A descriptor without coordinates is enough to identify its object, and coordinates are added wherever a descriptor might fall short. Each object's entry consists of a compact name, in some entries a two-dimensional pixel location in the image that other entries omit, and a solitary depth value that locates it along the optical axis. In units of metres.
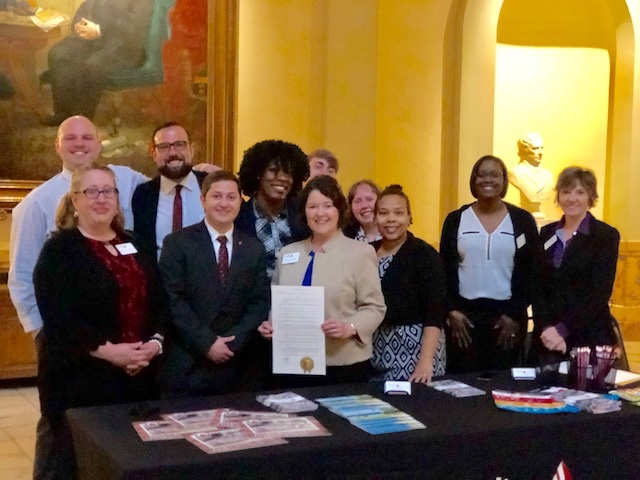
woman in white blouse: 4.38
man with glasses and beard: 4.24
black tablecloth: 2.49
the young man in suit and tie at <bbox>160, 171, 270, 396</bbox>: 3.55
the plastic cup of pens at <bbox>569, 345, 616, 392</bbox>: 3.47
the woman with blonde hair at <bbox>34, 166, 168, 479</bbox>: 3.30
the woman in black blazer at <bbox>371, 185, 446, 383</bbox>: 3.89
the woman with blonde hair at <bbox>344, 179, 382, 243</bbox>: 4.57
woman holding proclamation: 3.60
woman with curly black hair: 4.03
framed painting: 7.15
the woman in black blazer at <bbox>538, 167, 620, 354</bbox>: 4.29
